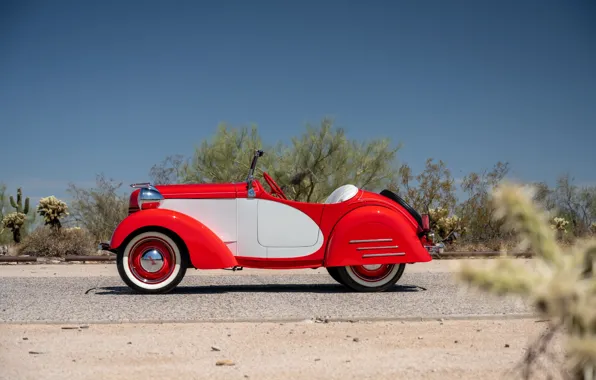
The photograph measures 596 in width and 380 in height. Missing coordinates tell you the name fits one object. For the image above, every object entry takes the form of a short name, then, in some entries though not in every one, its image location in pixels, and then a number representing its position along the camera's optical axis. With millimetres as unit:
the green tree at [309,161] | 21500
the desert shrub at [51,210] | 17750
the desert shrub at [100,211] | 21828
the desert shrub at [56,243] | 16594
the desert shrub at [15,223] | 19000
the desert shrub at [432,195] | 20406
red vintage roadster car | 8883
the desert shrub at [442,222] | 18328
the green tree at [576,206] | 22608
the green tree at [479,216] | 19109
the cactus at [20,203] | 22750
